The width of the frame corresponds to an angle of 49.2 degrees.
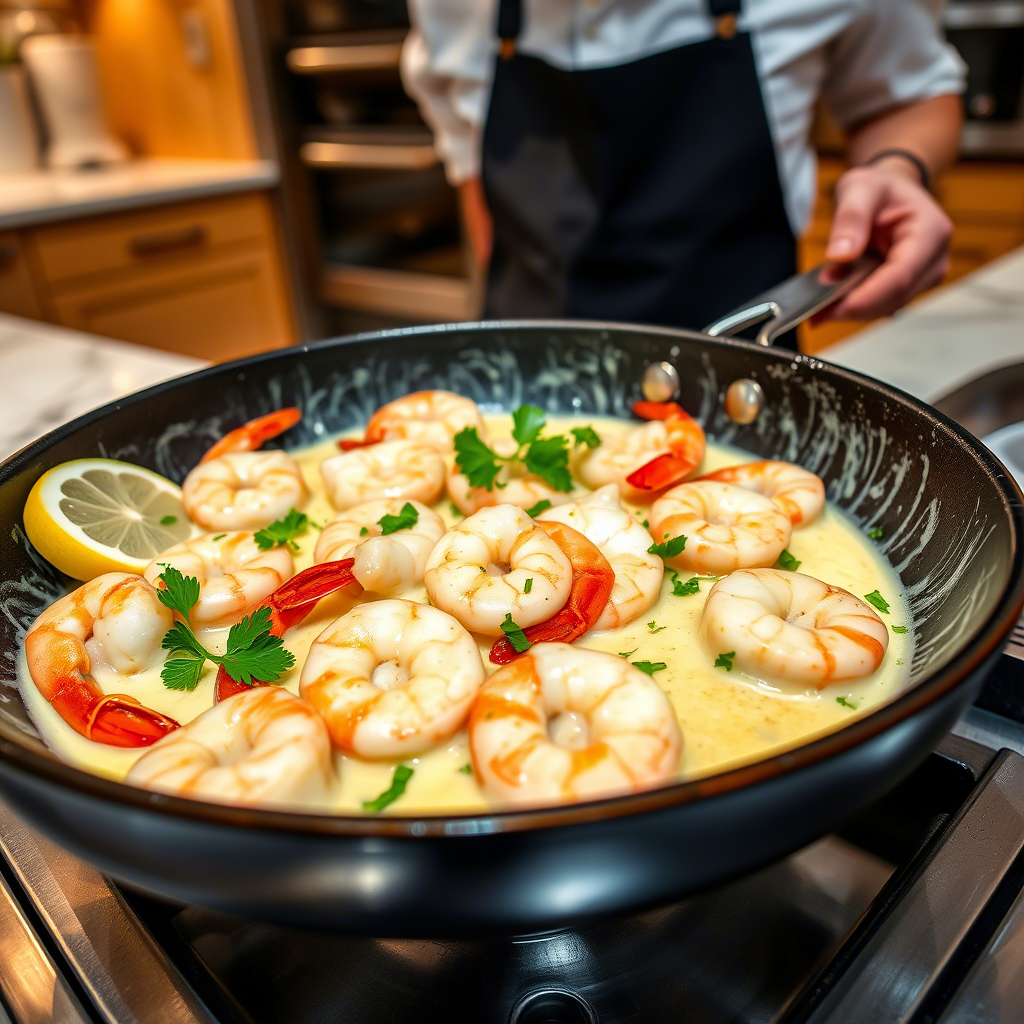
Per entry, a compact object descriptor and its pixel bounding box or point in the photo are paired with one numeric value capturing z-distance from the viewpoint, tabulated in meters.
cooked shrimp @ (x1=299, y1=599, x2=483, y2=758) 0.29
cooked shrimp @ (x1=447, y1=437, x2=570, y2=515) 0.42
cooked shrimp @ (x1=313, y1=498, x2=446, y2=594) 0.35
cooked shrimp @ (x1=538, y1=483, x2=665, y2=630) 0.36
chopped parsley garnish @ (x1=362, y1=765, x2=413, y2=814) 0.29
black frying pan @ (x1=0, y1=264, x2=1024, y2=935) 0.22
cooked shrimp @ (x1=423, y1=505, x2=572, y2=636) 0.33
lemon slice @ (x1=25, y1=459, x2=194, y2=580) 0.37
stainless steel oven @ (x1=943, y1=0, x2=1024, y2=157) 1.13
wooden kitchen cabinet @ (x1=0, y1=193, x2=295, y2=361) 1.23
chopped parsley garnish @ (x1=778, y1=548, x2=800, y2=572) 0.39
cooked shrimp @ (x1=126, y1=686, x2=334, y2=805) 0.27
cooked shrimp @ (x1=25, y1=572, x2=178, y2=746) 0.32
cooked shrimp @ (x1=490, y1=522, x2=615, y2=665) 0.34
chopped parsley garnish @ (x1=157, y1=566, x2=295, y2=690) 0.34
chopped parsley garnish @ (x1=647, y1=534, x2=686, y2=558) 0.37
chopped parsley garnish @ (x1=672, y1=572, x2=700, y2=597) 0.37
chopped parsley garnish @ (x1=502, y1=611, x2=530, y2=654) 0.33
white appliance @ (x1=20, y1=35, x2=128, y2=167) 1.45
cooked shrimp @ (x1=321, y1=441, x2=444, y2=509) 0.43
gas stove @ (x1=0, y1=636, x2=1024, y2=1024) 0.27
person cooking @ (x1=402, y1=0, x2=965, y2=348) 0.63
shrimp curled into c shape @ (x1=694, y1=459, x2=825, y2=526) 0.41
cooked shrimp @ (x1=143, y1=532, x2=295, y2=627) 0.37
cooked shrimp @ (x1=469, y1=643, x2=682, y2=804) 0.26
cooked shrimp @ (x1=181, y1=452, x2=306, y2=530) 0.42
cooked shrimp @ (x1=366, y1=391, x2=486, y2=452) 0.46
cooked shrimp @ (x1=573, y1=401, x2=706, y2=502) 0.42
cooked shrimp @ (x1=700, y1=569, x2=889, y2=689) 0.32
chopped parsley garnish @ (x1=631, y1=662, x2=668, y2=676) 0.34
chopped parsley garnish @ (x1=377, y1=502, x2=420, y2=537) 0.39
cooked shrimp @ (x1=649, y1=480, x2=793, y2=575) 0.37
